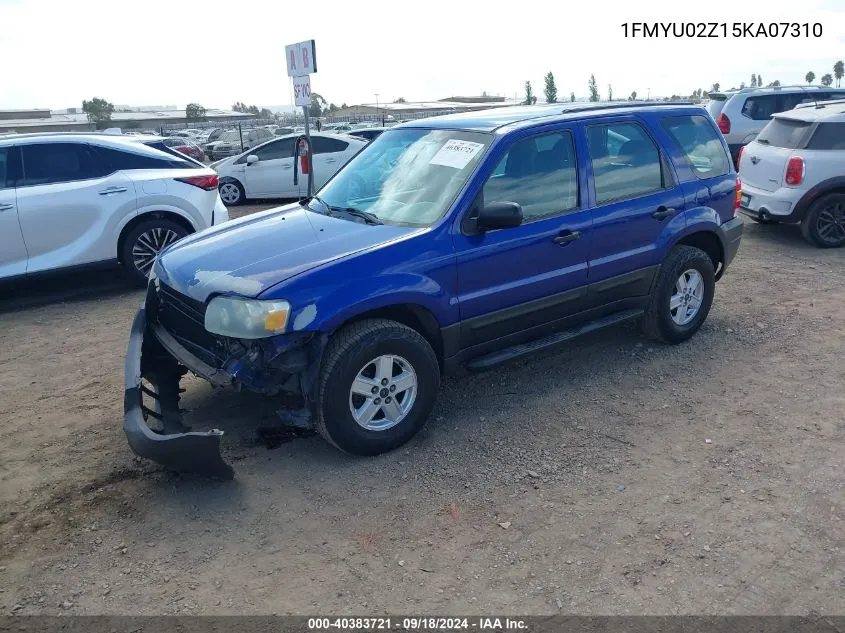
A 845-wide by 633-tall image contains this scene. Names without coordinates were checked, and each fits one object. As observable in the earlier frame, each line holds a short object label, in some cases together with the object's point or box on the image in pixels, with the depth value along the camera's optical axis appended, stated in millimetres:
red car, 20617
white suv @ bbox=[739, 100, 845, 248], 8453
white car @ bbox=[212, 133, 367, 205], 13961
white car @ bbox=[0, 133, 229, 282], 6906
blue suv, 3707
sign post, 10461
